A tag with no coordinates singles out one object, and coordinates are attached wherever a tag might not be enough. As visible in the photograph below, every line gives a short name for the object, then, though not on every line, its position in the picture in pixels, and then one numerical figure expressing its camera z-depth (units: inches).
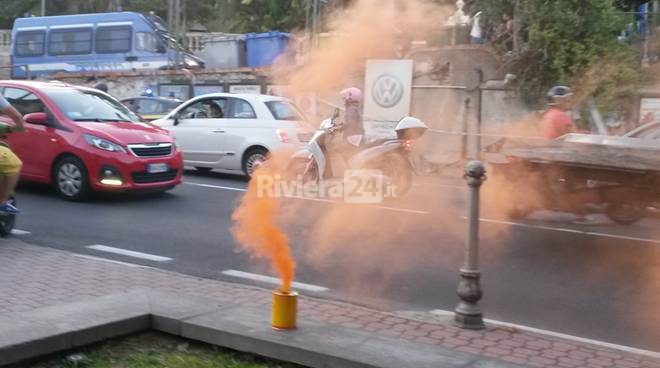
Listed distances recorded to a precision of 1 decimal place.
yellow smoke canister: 200.2
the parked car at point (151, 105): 789.2
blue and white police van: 1162.6
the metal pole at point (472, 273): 221.8
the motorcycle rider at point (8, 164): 300.5
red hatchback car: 428.8
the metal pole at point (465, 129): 585.3
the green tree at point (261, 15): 423.3
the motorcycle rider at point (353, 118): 395.9
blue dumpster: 573.5
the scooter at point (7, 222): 334.3
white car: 538.9
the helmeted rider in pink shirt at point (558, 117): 390.9
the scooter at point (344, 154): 436.8
